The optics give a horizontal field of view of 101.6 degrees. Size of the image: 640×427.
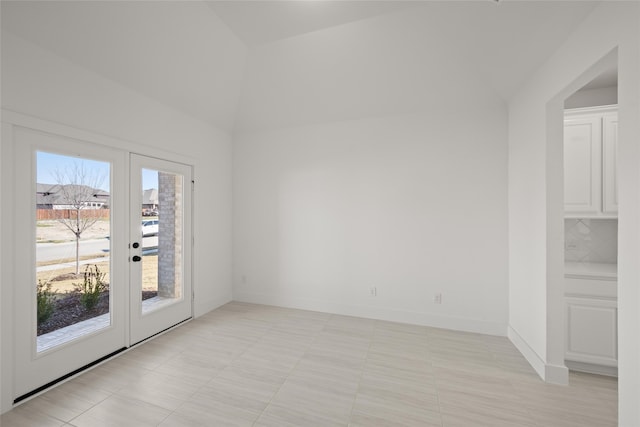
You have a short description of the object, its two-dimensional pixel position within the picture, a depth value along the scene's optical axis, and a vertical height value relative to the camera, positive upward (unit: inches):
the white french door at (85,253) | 80.8 -14.9
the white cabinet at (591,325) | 92.9 -40.2
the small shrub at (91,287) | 98.4 -27.9
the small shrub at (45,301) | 85.4 -28.9
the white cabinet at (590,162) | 104.1 +21.1
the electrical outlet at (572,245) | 120.8 -14.4
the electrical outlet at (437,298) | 133.7 -43.1
